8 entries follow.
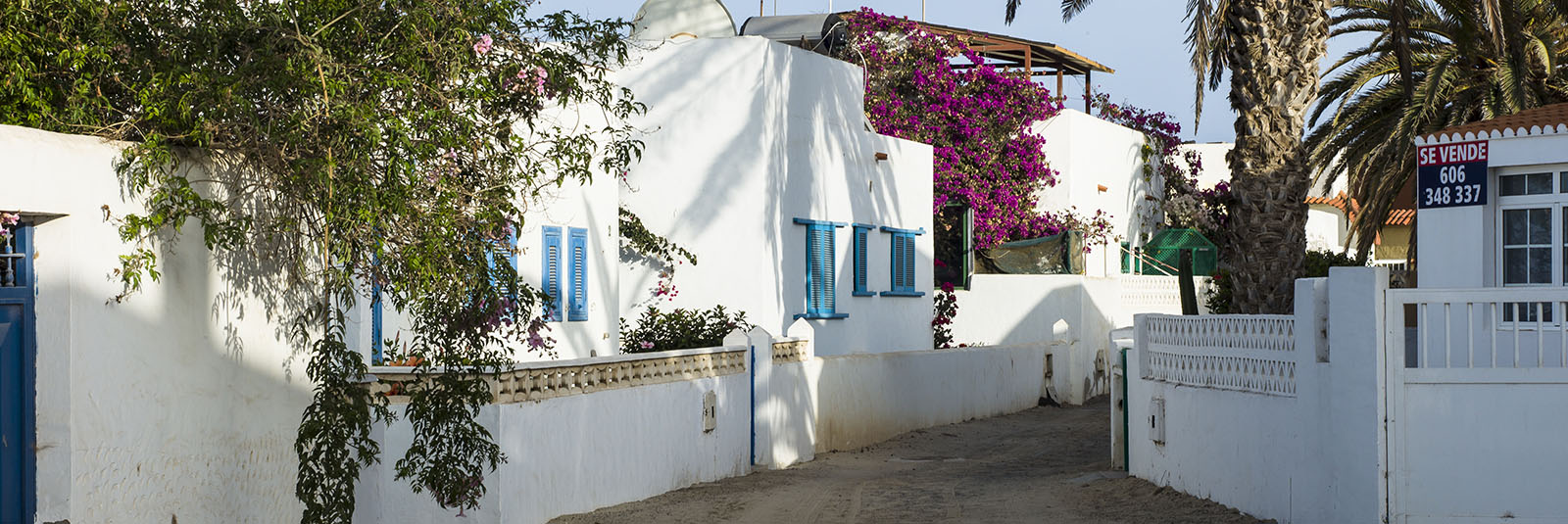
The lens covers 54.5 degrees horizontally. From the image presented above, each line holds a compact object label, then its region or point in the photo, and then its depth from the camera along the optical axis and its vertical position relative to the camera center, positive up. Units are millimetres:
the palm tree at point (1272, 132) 13023 +1333
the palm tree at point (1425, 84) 19328 +2693
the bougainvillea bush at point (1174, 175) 33250 +2508
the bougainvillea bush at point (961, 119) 28391 +3196
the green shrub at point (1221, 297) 26594 -163
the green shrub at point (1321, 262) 25931 +452
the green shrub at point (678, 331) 16844 -482
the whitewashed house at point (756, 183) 18984 +1342
